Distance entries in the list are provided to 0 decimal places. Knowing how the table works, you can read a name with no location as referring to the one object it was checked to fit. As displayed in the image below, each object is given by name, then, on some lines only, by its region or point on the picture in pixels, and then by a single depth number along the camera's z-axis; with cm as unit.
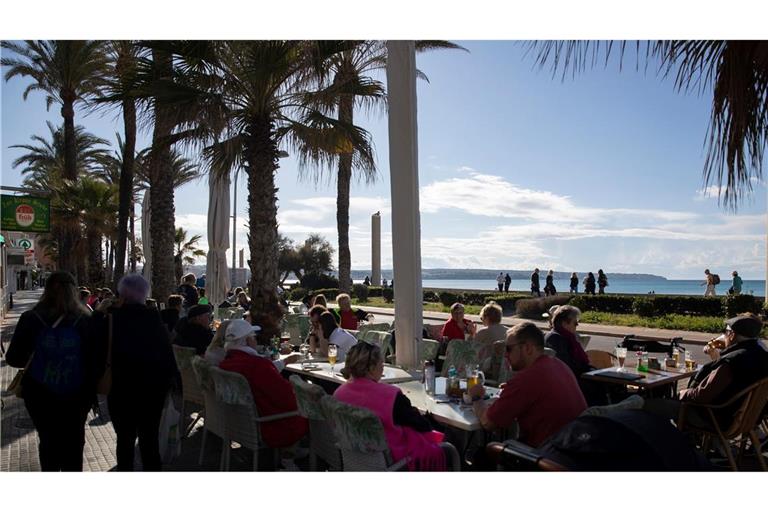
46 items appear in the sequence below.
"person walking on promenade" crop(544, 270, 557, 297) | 2777
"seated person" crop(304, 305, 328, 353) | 694
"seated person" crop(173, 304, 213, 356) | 655
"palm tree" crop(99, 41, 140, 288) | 1500
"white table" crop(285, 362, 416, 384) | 530
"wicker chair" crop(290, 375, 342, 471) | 366
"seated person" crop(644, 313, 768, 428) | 454
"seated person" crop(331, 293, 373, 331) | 906
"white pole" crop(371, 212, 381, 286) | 4298
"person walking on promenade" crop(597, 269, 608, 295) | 2702
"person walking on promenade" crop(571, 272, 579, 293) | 2905
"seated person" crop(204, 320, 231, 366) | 498
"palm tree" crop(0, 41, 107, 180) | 1828
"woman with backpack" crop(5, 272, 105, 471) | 362
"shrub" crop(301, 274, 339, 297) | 3820
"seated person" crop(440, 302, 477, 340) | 796
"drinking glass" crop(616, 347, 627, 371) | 575
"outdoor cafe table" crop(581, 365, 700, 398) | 508
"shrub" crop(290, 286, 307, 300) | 3350
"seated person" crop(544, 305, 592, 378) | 554
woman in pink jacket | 333
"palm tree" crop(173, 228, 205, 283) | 4669
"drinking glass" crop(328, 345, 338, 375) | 608
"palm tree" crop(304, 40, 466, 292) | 950
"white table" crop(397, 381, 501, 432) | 371
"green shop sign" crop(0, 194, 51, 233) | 1797
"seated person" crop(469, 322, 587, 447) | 346
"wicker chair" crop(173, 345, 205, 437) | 566
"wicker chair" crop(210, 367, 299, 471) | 407
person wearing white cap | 423
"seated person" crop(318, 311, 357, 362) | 652
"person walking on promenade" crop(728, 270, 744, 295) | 2067
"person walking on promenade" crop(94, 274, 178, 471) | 375
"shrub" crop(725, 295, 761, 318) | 1705
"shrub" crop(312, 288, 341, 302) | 3316
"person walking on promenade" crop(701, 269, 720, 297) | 2277
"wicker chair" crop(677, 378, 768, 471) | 448
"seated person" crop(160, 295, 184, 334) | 797
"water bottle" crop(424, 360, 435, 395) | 457
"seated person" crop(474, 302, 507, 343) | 675
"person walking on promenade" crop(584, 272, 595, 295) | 2658
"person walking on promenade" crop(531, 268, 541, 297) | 2932
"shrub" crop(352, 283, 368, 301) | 3366
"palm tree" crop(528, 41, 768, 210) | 239
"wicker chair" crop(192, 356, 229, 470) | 440
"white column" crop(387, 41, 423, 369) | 593
